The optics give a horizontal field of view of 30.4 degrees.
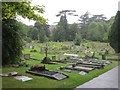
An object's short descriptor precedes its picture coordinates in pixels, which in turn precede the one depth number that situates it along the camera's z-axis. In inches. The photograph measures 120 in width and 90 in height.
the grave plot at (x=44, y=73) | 405.4
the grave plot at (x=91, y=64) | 547.5
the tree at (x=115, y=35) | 820.6
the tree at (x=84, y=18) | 2495.1
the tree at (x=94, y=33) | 1487.7
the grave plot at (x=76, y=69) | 472.1
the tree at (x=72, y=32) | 1690.5
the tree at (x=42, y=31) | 1523.6
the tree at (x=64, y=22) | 1681.8
